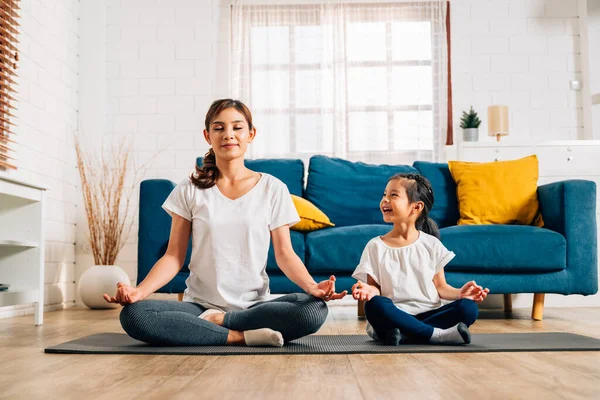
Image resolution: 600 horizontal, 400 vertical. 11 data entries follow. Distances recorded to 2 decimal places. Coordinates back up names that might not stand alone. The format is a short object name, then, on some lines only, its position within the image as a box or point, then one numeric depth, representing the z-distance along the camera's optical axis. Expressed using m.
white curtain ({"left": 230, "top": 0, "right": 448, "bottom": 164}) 5.25
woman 2.05
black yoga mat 1.98
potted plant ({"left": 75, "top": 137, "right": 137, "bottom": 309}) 4.29
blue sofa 3.36
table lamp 4.82
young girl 2.17
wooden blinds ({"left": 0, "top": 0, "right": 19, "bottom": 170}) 3.47
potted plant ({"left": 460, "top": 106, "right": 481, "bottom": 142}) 4.99
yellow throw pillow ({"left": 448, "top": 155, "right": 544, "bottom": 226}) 3.75
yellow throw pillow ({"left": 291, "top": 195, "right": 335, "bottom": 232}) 3.58
